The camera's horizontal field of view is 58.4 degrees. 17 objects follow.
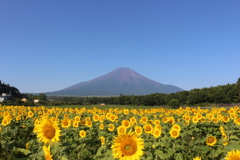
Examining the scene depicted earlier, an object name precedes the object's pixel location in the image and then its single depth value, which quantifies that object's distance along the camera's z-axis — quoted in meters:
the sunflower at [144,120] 7.47
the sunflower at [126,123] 6.56
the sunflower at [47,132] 3.33
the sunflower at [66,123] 6.58
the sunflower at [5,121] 6.39
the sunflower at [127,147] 2.46
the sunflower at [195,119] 8.26
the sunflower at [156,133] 5.07
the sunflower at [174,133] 5.54
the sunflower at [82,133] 6.58
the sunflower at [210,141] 5.34
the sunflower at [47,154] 1.99
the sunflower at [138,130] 5.38
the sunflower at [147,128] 5.70
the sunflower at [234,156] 2.08
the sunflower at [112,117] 7.95
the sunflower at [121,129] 5.08
